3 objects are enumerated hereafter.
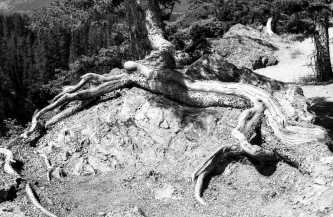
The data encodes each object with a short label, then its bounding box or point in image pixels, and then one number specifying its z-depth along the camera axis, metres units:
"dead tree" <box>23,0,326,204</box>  9.35
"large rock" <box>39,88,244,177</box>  10.11
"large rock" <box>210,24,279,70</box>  26.33
